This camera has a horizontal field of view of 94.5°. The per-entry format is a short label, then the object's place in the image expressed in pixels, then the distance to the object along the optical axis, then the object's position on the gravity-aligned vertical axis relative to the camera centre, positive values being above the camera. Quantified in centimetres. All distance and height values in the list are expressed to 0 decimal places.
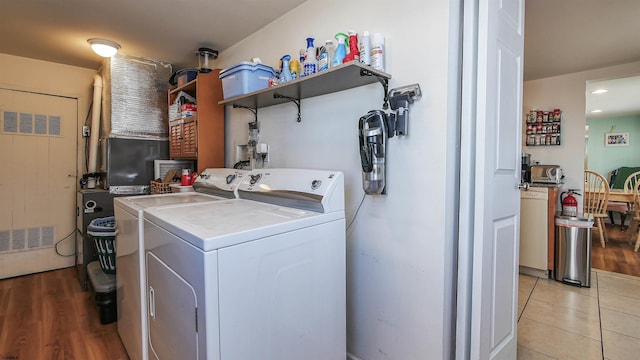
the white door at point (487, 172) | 127 +3
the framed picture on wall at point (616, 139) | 615 +83
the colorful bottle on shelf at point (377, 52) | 147 +62
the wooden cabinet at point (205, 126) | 260 +44
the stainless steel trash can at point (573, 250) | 274 -68
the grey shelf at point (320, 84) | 141 +51
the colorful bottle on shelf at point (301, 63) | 182 +71
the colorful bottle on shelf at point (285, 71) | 192 +68
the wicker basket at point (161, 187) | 277 -12
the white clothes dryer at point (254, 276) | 96 -38
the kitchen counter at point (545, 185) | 311 -8
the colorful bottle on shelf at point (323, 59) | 162 +64
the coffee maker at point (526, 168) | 354 +11
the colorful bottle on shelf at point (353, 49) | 152 +66
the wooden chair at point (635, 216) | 416 -53
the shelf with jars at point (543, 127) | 358 +63
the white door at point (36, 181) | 306 -9
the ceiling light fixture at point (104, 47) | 264 +115
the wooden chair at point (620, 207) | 471 -45
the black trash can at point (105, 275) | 217 -80
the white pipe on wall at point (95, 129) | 311 +48
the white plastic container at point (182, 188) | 253 -12
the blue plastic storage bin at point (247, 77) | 199 +67
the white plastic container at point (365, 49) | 149 +64
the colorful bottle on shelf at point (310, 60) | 173 +68
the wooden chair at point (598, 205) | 395 -37
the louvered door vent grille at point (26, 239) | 307 -70
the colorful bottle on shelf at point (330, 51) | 164 +71
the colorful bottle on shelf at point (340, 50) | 157 +67
